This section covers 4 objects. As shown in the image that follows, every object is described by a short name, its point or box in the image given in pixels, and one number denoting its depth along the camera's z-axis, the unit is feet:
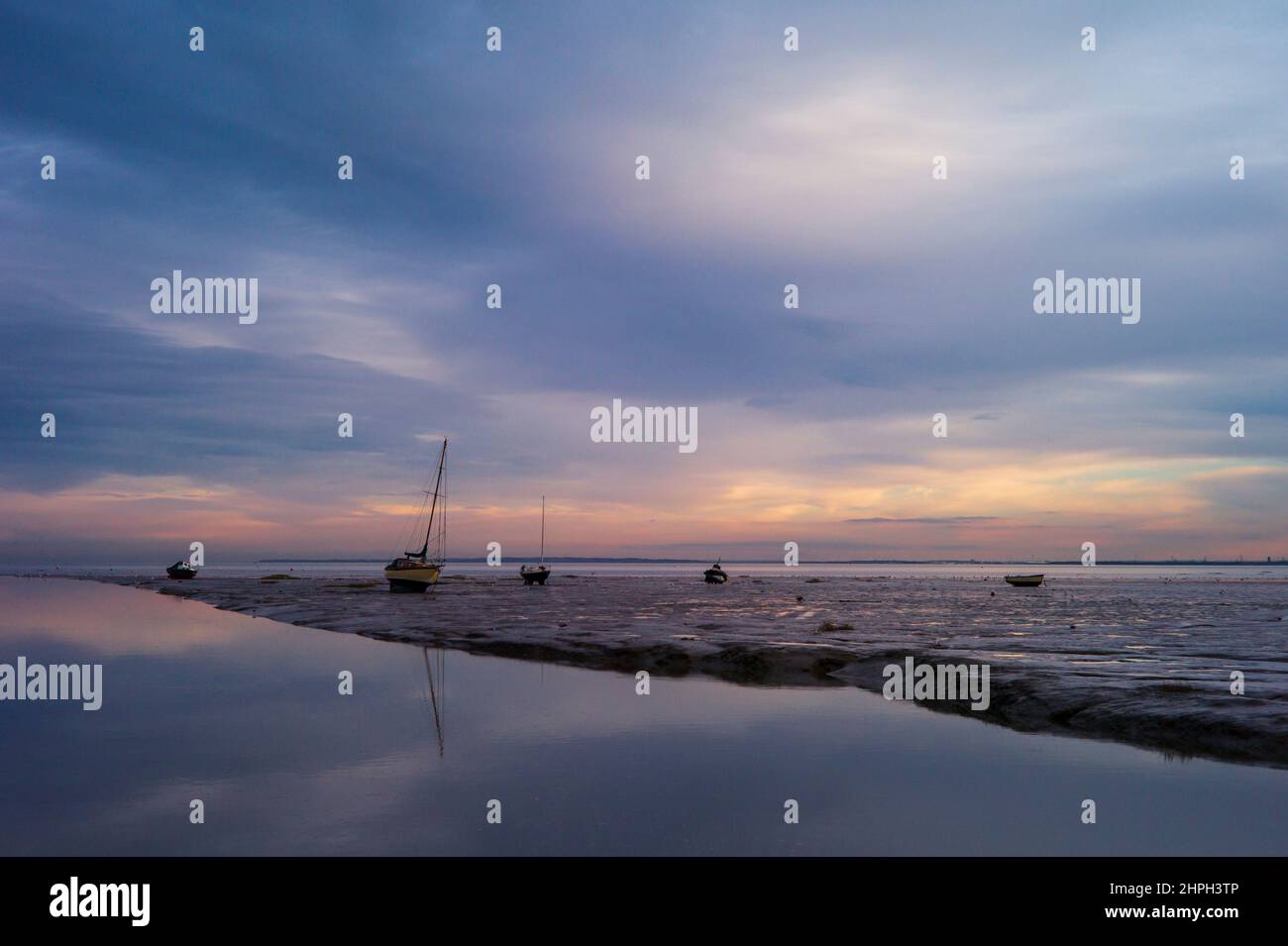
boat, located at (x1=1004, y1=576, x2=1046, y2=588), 367.66
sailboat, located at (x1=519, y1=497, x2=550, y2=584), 379.14
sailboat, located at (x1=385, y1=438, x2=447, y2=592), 285.84
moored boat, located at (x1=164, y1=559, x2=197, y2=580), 377.50
